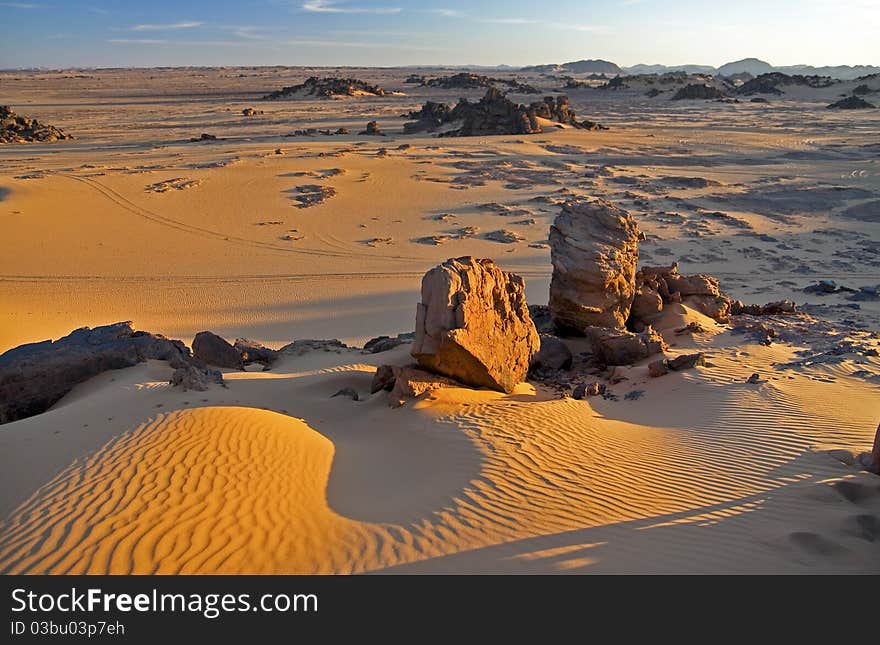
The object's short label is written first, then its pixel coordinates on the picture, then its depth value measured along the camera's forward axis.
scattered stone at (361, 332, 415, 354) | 12.12
